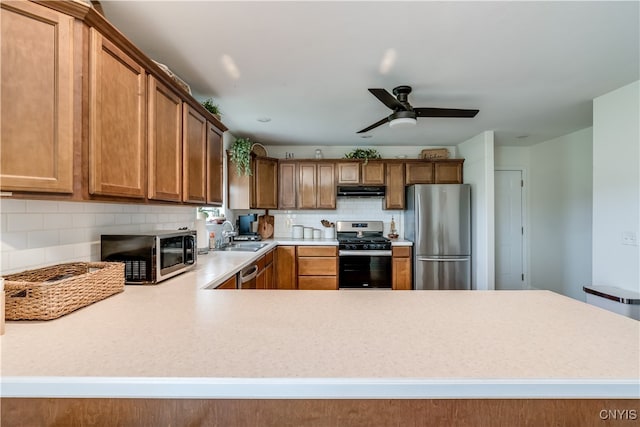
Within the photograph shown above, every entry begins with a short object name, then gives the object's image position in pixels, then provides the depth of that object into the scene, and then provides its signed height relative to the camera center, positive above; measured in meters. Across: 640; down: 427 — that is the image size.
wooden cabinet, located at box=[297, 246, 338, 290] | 4.07 -0.73
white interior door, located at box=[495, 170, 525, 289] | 4.84 -0.20
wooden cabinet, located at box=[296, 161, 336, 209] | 4.53 +0.42
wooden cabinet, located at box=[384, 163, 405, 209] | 4.52 +0.42
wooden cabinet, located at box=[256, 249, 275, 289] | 3.04 -0.64
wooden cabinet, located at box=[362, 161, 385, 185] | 4.51 +0.61
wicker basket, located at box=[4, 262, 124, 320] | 1.05 -0.28
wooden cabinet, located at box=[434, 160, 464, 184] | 4.52 +0.61
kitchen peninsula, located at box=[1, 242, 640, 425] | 0.69 -0.38
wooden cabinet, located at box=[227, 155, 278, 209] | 4.02 +0.39
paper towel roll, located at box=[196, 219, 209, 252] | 2.81 -0.20
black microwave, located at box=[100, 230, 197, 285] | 1.61 -0.22
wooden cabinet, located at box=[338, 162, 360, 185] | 4.52 +0.61
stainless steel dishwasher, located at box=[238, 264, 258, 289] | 2.32 -0.52
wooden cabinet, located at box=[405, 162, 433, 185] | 4.52 +0.60
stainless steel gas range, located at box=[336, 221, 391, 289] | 4.11 -0.71
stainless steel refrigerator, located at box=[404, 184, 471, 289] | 4.09 -0.35
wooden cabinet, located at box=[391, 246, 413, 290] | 4.16 -0.74
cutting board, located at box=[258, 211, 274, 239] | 4.65 -0.19
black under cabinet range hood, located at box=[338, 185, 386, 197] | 4.56 +0.34
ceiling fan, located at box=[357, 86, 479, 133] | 2.43 +0.85
